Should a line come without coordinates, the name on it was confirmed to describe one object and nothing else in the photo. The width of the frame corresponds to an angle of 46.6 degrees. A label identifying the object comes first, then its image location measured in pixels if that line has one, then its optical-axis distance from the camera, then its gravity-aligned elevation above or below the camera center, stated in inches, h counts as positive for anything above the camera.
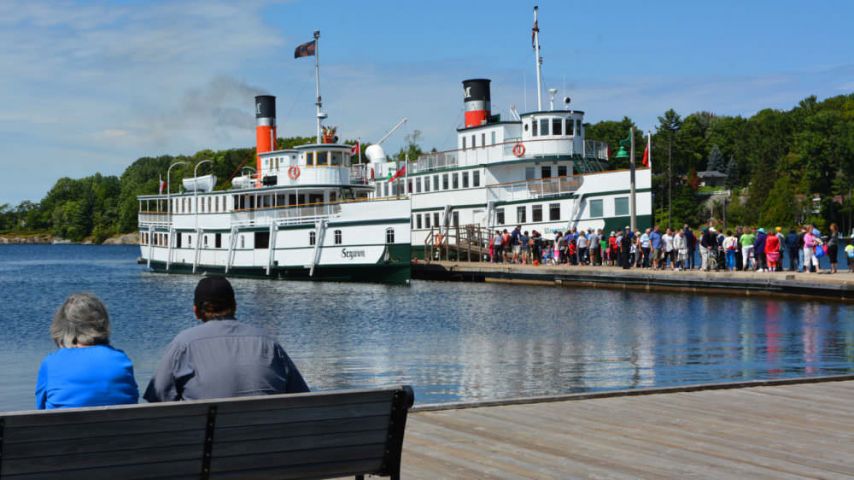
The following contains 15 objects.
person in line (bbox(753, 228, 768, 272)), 1454.2 -1.9
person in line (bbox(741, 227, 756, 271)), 1489.9 -4.8
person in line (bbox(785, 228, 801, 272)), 1403.8 +0.4
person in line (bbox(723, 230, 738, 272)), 1517.0 -3.1
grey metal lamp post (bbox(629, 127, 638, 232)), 1820.4 +89.0
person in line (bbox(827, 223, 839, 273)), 1236.5 -3.0
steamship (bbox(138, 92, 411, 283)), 1849.2 +63.8
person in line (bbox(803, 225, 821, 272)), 1386.6 -1.3
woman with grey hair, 211.9 -23.3
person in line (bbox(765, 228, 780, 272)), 1417.3 -4.3
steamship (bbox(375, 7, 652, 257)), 1967.3 +148.4
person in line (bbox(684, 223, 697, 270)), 1573.6 +12.0
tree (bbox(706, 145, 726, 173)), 5821.9 +504.8
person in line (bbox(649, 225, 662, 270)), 1620.3 +5.0
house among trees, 5693.9 +393.3
